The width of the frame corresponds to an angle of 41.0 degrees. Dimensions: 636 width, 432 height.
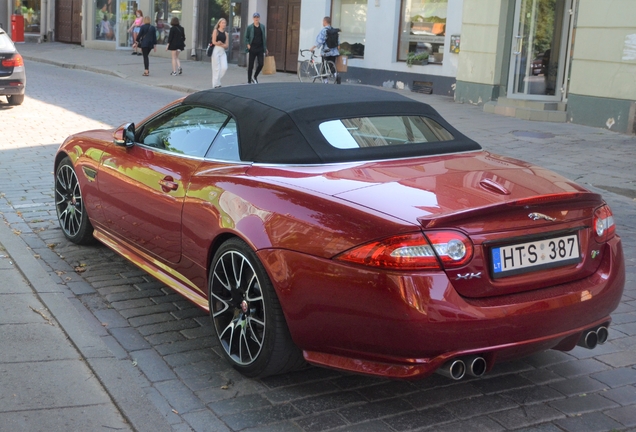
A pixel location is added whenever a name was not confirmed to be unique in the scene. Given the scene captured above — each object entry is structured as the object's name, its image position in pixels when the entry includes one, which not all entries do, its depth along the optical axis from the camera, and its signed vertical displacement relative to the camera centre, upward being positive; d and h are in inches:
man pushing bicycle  864.3 +3.5
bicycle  884.6 -28.8
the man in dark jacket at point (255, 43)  856.3 -3.2
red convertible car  144.1 -34.9
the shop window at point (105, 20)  1454.2 +18.4
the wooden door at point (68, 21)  1578.5 +14.4
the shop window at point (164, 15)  1300.4 +29.9
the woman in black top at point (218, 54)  839.1 -15.8
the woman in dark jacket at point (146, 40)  987.3 -7.9
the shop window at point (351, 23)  943.0 +24.7
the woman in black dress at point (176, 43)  979.3 -8.7
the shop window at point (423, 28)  844.6 +22.1
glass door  717.3 +6.9
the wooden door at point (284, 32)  1066.7 +11.6
